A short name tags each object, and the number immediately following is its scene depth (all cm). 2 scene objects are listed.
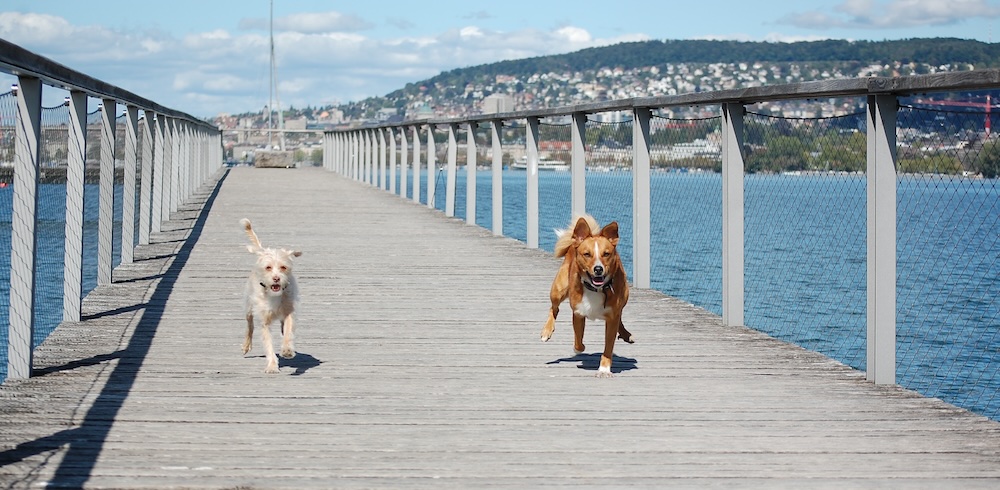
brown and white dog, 645
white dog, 678
